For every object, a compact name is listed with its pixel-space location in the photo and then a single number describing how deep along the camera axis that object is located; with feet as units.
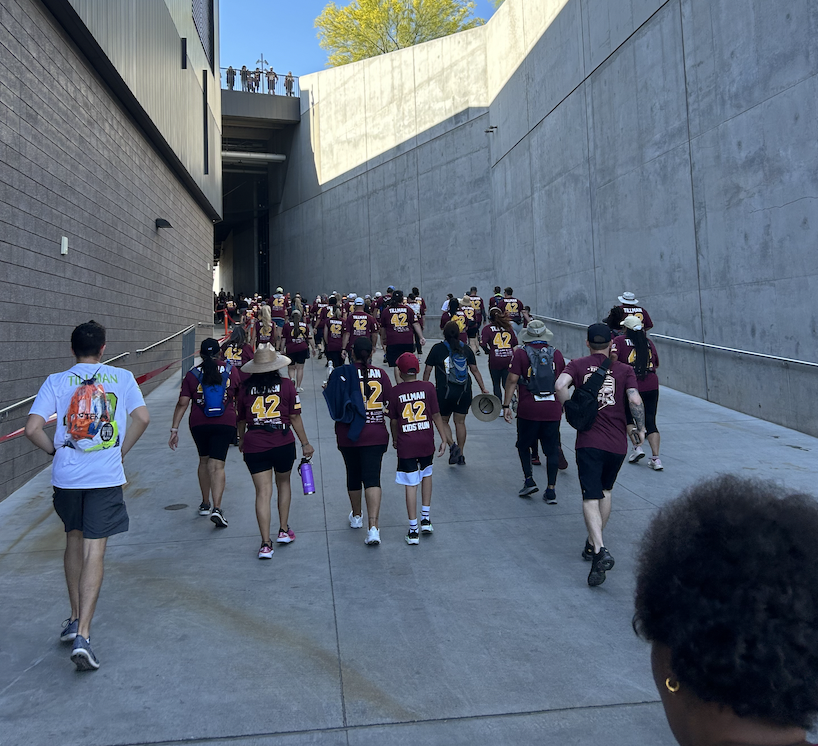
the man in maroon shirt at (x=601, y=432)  16.48
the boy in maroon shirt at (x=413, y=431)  19.35
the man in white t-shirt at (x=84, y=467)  12.73
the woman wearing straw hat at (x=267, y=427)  18.34
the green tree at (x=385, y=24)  130.21
